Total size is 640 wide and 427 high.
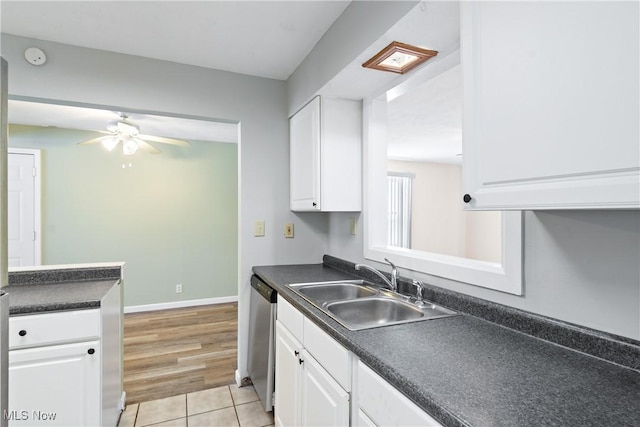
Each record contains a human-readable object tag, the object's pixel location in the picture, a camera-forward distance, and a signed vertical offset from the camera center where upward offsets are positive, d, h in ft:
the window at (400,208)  18.48 +0.31
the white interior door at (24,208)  11.82 +0.23
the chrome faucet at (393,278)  5.42 -1.11
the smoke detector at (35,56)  6.17 +3.08
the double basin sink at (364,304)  4.49 -1.43
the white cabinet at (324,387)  2.88 -2.00
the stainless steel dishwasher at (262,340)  6.29 -2.68
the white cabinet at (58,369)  4.82 -2.43
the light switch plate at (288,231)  8.33 -0.45
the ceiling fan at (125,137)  10.07 +2.49
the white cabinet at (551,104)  2.00 +0.81
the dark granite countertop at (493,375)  2.18 -1.36
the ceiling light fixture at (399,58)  4.60 +2.41
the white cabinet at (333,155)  6.70 +1.25
